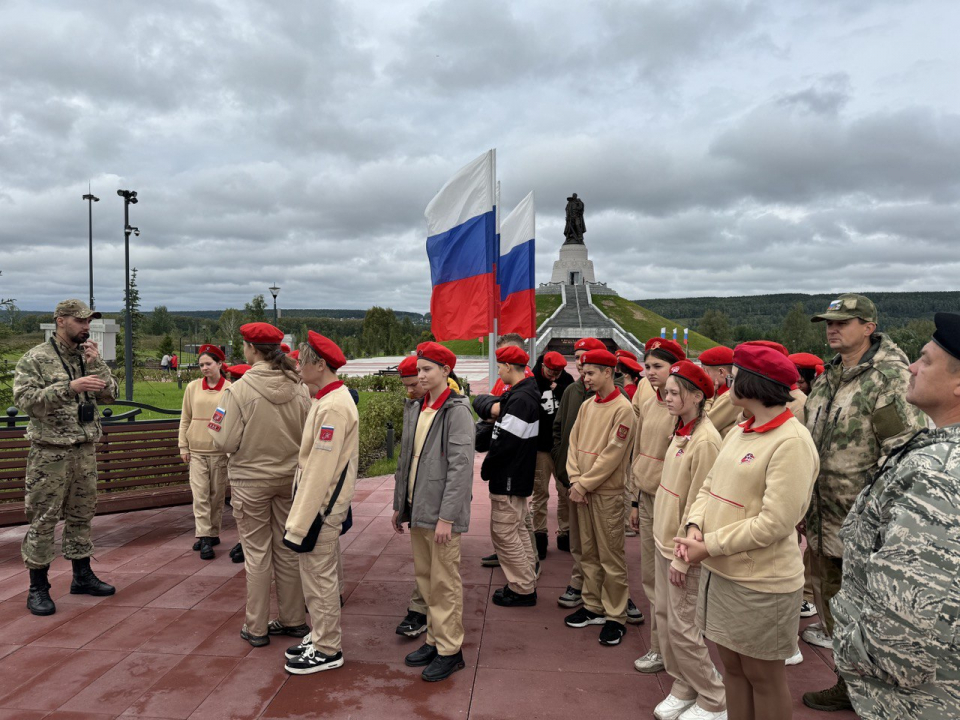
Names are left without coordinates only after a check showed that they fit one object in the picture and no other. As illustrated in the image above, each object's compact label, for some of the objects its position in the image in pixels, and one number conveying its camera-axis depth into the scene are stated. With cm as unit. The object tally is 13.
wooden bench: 557
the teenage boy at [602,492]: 385
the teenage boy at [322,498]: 325
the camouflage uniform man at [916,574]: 137
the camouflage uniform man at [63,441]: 416
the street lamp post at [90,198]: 2323
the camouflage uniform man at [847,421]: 303
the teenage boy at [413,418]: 374
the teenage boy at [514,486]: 428
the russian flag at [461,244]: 718
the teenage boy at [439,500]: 337
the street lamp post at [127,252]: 1584
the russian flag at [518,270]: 902
